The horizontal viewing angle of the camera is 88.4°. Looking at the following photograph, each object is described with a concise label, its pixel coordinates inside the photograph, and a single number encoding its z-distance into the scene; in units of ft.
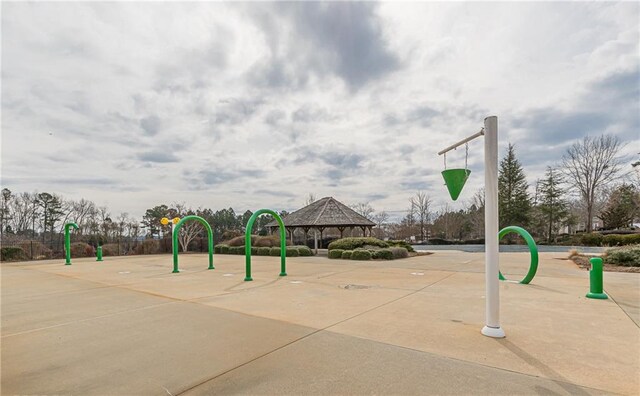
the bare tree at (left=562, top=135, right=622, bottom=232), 119.24
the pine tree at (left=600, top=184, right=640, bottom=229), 125.80
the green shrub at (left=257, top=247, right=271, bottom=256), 74.08
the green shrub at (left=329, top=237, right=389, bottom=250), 66.85
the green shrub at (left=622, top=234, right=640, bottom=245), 82.99
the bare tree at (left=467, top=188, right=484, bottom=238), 147.55
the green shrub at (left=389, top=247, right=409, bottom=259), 62.47
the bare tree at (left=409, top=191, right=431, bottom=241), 155.04
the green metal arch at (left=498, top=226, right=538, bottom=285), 29.66
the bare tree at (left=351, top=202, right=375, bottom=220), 174.75
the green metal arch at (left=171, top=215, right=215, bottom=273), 47.10
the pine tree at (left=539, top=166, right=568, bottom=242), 134.51
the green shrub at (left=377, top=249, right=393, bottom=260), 60.54
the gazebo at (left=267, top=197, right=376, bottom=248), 77.66
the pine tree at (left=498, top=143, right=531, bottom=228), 136.26
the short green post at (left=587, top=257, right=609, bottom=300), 24.02
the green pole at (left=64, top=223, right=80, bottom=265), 59.62
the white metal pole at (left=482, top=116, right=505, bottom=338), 15.35
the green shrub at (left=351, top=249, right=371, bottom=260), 59.77
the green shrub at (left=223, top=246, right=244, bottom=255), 79.56
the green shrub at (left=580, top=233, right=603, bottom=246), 97.19
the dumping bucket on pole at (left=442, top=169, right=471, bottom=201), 17.48
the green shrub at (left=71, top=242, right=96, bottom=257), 81.04
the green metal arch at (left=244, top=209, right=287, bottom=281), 36.19
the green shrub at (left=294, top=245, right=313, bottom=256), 72.18
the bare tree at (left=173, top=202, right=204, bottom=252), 103.18
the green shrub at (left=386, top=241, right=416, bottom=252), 76.08
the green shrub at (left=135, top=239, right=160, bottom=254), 93.30
